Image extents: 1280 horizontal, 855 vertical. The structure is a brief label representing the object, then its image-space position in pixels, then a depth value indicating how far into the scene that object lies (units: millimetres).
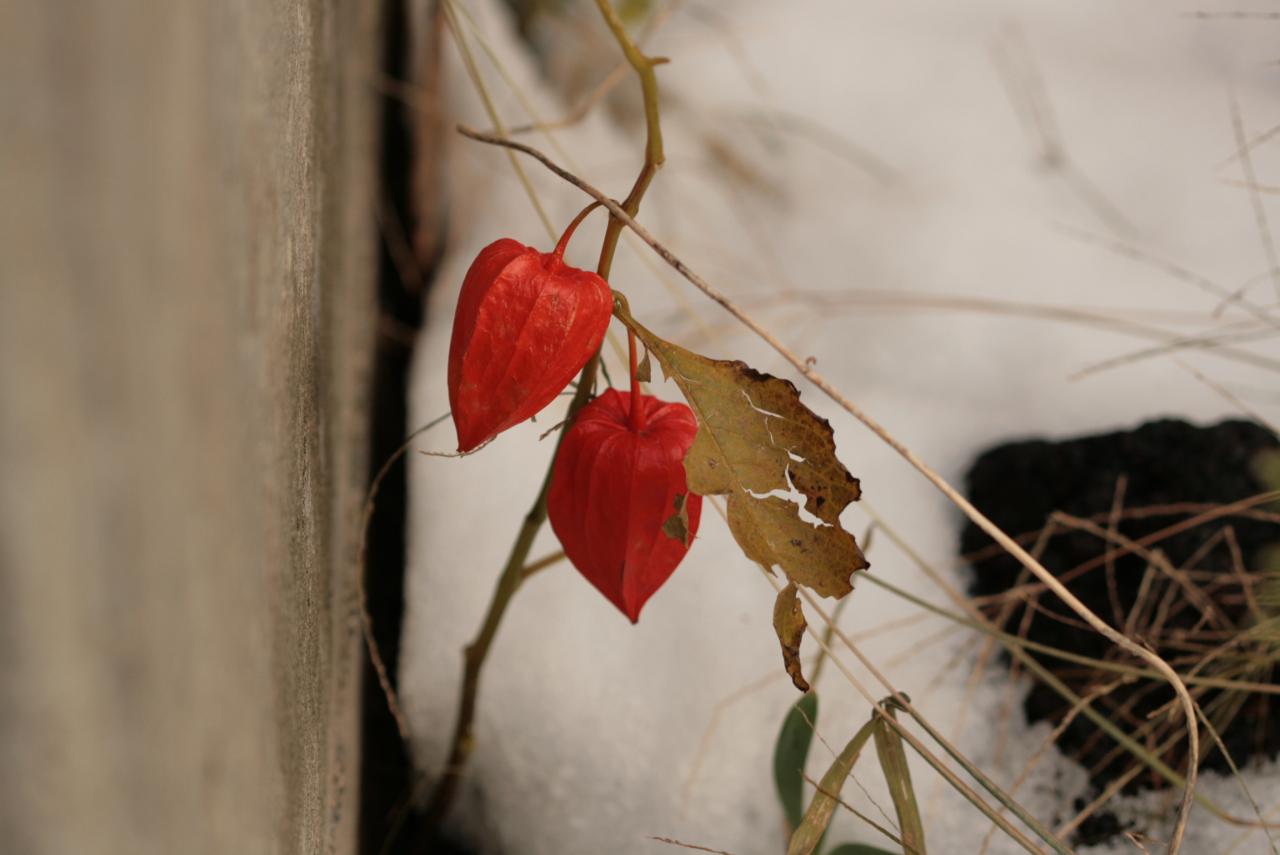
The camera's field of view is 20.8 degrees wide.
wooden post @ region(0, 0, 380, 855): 526
